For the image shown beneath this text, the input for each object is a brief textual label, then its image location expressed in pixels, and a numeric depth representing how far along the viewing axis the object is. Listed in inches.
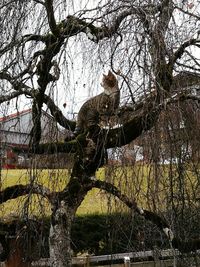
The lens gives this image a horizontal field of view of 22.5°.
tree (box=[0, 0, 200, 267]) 119.6
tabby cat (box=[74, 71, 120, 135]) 129.1
